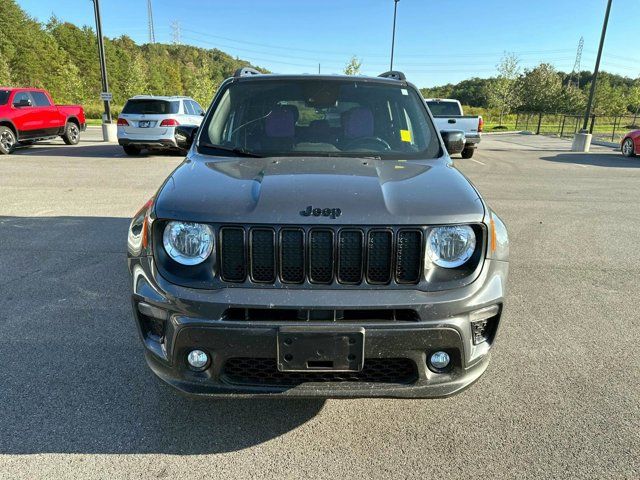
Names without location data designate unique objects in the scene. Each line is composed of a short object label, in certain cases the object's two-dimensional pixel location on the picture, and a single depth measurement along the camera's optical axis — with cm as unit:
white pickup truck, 1449
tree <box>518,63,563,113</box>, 4703
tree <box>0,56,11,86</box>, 4102
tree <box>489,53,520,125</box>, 4647
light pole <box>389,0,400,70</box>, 3610
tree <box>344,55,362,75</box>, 4689
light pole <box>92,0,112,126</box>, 1689
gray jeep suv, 202
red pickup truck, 1353
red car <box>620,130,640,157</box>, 1630
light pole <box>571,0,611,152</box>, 1781
